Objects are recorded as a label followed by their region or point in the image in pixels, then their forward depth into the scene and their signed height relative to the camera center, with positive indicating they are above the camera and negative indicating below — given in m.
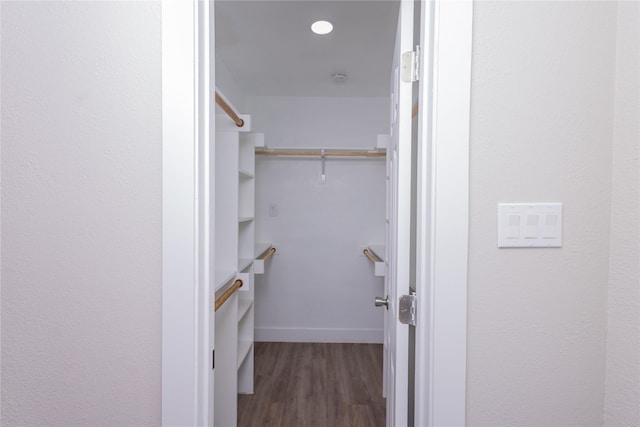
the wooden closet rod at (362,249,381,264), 2.23 -0.38
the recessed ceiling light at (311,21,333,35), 1.81 +1.05
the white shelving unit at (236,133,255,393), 2.18 -0.28
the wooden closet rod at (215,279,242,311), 1.28 -0.41
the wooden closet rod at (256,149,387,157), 2.75 +0.47
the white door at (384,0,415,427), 0.94 -0.05
